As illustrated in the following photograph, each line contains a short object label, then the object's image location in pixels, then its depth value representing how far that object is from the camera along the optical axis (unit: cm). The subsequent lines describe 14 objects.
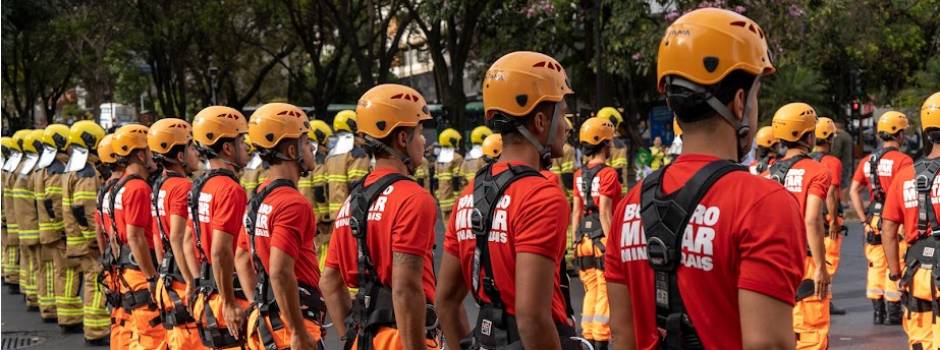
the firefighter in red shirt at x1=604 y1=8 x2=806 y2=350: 319
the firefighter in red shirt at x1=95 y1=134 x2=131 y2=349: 935
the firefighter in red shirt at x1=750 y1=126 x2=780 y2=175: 1178
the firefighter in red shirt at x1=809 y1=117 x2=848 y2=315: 1170
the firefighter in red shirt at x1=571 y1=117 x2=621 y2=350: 1077
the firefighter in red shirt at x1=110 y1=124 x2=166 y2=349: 884
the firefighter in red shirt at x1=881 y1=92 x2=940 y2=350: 726
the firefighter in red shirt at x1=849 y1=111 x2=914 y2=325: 1162
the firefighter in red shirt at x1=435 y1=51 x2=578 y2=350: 446
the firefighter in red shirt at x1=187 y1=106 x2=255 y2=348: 686
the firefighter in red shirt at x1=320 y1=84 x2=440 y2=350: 521
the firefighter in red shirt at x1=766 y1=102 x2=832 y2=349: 901
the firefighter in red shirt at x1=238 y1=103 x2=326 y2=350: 604
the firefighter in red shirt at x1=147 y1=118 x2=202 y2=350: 788
